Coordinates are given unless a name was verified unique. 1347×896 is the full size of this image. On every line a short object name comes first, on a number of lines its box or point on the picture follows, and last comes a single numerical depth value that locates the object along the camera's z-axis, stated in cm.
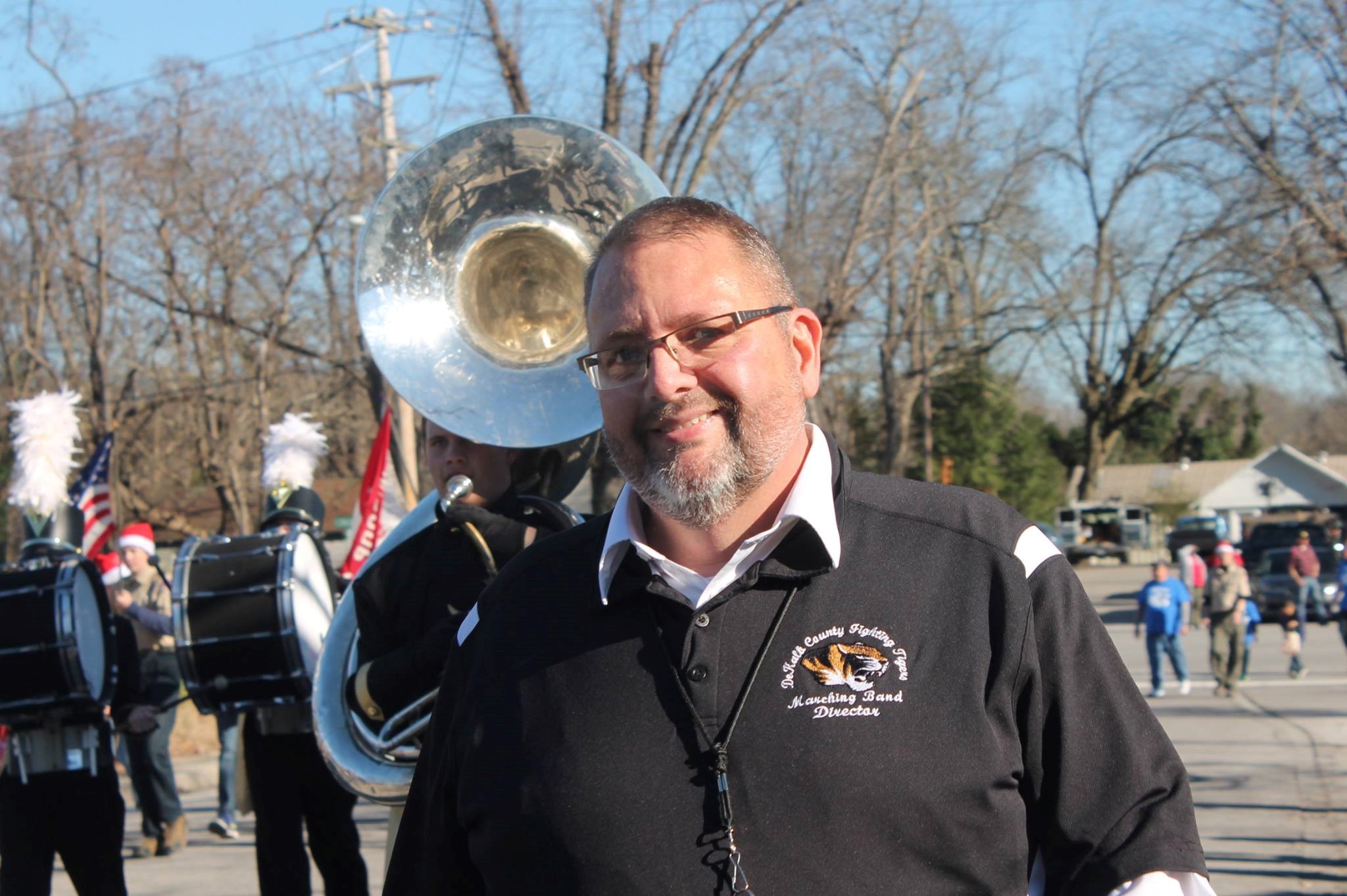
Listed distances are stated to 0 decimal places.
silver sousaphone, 423
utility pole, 1534
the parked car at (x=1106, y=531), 3956
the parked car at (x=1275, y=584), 2133
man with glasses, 180
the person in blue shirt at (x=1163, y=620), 1300
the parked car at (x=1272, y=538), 2977
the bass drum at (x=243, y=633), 524
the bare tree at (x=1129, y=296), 1038
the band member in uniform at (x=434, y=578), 383
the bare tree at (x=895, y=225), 1838
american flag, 823
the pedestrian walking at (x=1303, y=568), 1708
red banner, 952
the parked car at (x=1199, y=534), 3962
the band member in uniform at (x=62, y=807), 502
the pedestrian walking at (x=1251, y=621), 1351
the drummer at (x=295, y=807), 516
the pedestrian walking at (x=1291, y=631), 1324
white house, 5638
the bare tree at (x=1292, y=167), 816
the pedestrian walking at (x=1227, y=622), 1314
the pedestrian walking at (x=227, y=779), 865
